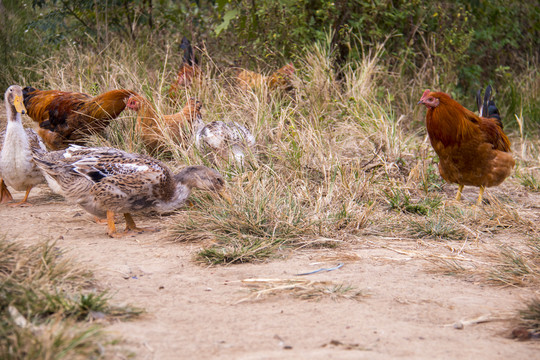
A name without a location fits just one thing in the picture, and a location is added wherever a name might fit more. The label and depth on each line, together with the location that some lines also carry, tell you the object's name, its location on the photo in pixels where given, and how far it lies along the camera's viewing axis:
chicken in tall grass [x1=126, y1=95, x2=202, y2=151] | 13.41
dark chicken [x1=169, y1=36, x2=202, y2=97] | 15.71
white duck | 11.45
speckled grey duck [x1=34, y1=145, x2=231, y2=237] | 9.70
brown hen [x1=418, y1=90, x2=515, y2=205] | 12.21
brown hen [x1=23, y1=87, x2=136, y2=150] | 13.98
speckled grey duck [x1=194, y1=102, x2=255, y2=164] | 12.65
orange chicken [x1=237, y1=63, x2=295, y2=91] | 15.64
